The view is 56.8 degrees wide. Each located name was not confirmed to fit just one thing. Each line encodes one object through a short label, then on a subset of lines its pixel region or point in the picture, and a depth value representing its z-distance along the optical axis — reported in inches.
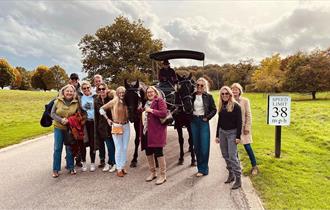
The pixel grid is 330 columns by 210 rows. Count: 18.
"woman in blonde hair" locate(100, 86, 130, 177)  254.5
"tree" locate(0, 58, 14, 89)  2551.7
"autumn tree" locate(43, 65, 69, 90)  2997.0
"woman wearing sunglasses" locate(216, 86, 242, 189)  219.9
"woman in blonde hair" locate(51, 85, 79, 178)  255.4
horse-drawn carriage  251.8
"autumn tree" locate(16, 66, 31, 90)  3226.6
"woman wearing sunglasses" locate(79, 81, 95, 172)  265.9
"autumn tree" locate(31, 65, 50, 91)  3022.9
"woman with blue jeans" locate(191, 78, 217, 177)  250.5
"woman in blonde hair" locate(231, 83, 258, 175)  250.7
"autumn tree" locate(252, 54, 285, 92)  1714.8
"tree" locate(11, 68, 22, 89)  2920.8
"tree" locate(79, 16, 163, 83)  1378.0
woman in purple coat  231.8
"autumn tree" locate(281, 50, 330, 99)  1398.9
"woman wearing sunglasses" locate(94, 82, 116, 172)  267.3
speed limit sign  293.2
